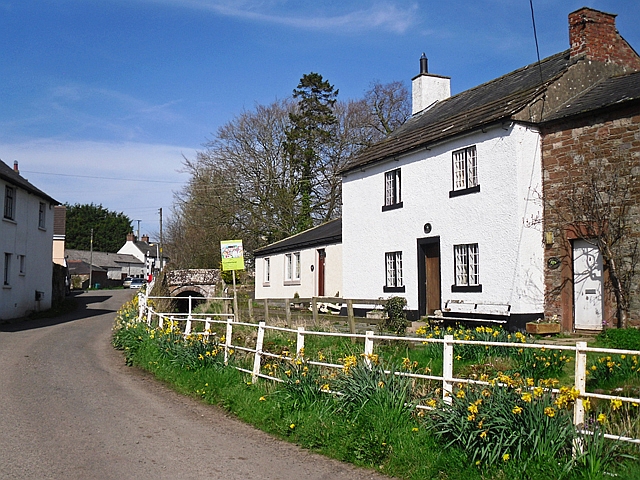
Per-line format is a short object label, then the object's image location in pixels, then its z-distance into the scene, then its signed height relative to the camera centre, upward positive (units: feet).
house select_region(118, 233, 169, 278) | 329.11 +21.48
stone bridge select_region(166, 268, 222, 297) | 121.19 +1.73
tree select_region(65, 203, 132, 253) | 309.63 +31.63
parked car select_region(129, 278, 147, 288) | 247.66 +3.00
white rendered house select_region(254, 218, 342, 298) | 90.22 +4.16
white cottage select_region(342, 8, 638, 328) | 56.59 +9.75
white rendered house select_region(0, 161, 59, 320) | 90.27 +6.82
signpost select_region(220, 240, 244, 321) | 75.78 +4.17
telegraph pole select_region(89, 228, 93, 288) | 244.83 +6.70
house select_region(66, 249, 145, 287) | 282.97 +12.62
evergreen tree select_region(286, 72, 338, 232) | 146.20 +36.14
